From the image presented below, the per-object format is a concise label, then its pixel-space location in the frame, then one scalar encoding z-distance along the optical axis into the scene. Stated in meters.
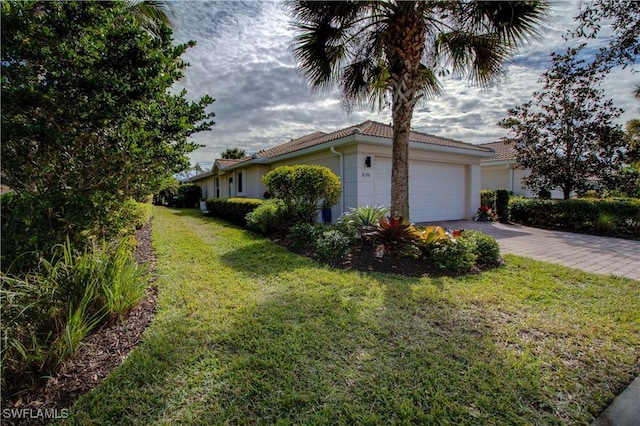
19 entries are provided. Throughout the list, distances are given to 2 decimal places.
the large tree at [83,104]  3.11
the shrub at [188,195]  26.29
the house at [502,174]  17.91
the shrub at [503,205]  13.60
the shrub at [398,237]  6.21
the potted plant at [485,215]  13.71
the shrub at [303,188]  8.26
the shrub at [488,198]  15.41
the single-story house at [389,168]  10.34
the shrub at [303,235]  7.61
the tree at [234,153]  44.88
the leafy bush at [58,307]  2.48
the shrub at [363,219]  7.02
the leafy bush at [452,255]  5.62
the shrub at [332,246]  6.47
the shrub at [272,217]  9.08
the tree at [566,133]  11.60
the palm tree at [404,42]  6.31
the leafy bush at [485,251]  6.10
